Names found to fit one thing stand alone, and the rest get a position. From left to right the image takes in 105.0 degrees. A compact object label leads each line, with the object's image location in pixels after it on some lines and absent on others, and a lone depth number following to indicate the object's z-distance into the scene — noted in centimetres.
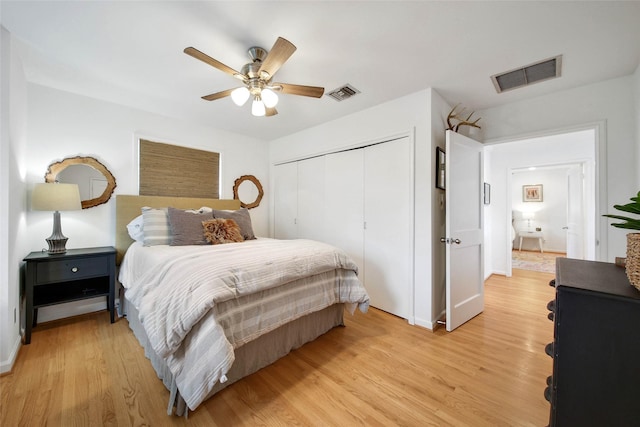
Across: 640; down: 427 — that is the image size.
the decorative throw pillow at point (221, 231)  264
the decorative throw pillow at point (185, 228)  255
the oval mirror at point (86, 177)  254
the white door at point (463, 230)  242
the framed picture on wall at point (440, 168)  258
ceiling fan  177
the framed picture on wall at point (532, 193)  707
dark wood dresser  77
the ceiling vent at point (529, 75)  206
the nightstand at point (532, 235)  703
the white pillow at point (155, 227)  255
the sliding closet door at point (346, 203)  310
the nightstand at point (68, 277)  212
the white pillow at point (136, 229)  265
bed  134
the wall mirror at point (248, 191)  397
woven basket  80
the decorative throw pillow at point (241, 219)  301
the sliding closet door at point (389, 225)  266
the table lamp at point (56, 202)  224
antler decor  264
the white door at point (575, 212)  443
